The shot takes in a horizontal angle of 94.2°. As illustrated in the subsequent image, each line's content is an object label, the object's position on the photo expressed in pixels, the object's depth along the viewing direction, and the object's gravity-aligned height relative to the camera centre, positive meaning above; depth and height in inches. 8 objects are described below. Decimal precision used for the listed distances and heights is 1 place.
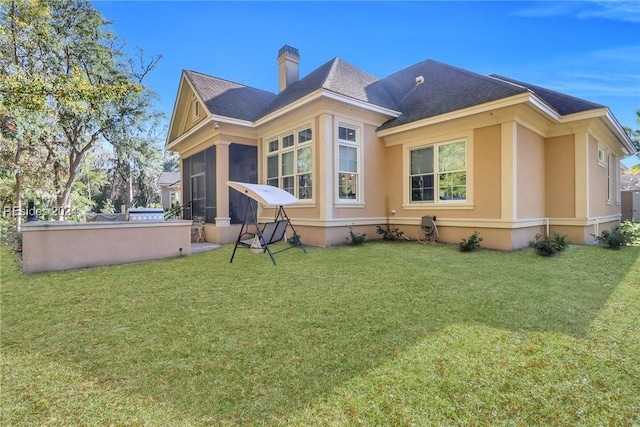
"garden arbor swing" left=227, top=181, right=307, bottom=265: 237.9 +7.6
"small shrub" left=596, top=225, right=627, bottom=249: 264.5 -27.1
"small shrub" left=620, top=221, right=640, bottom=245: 285.2 -27.8
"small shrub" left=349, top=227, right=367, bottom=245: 315.9 -30.1
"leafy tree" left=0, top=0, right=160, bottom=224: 350.3 +174.5
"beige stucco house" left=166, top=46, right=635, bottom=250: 278.5 +61.2
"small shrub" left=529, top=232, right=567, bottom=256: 239.6 -30.2
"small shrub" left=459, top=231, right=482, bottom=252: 265.6 -30.7
